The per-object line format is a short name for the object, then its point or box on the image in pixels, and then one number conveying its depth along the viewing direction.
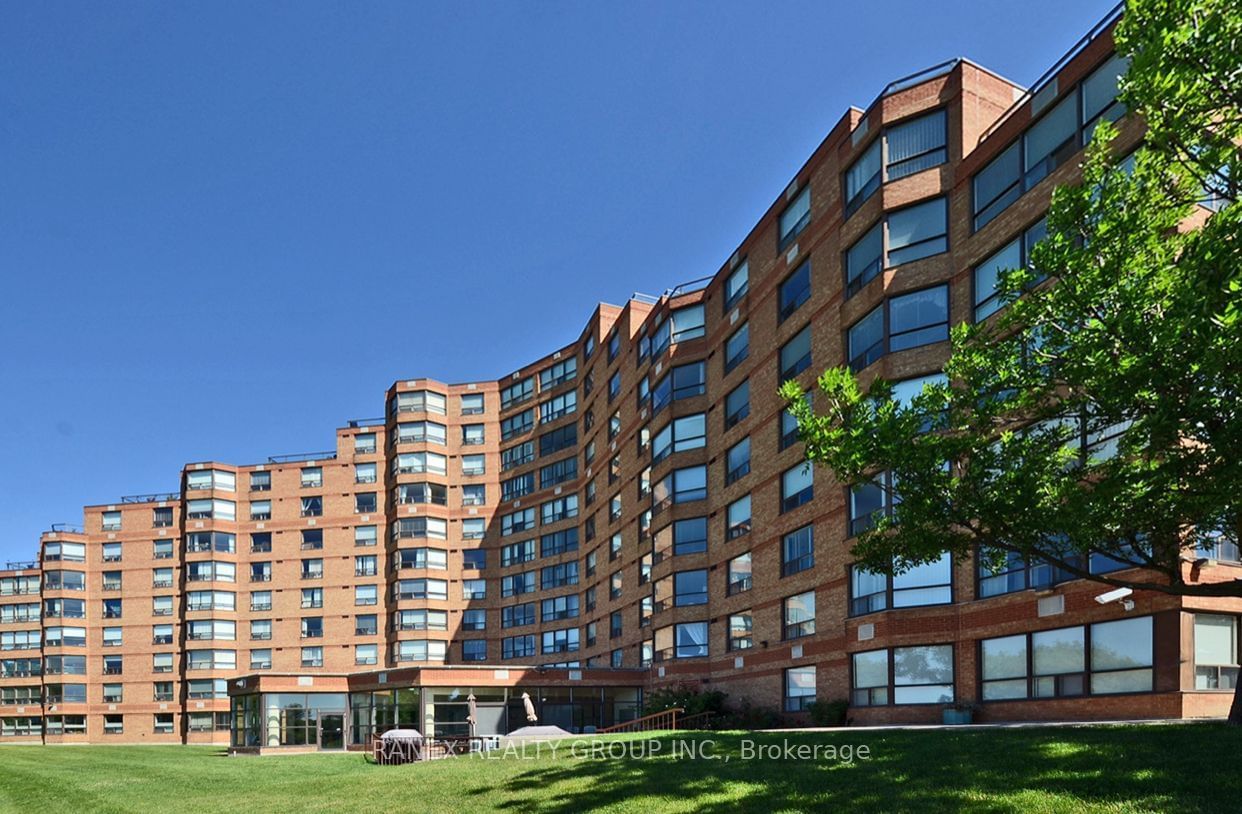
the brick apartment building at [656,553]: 24.84
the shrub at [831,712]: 29.86
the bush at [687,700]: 37.84
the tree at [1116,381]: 11.39
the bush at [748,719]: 34.06
